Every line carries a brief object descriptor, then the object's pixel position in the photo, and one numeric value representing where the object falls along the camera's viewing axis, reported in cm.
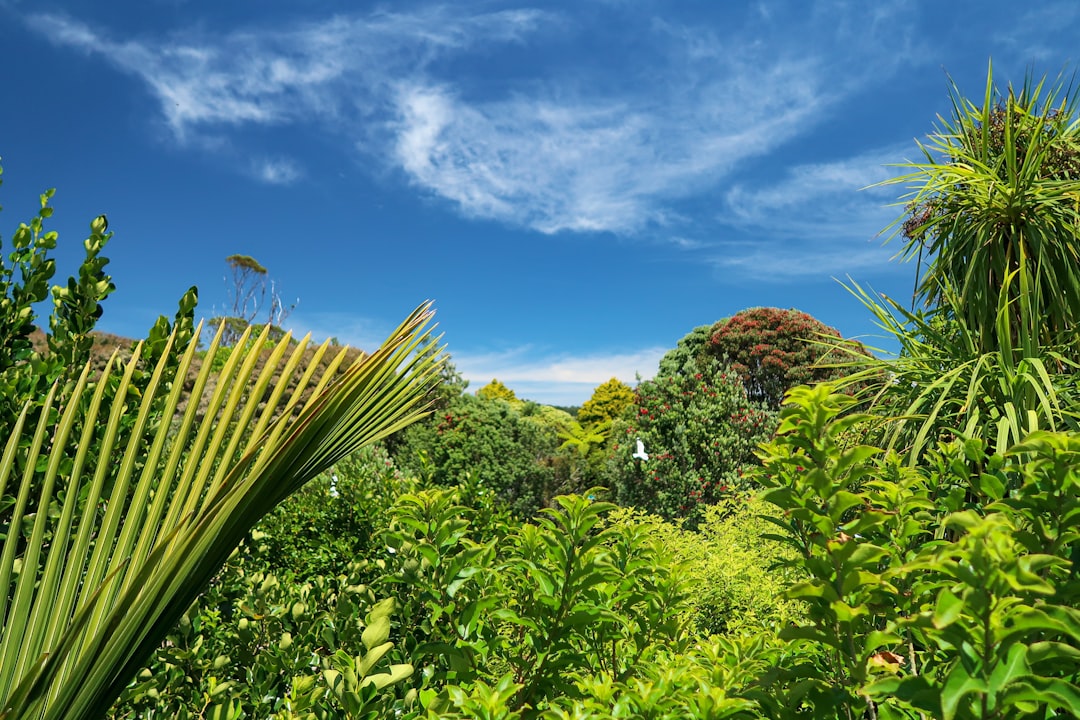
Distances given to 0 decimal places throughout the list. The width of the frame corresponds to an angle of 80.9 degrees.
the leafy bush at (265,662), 139
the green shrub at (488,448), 1334
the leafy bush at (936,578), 78
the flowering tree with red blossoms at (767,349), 1383
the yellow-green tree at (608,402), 2830
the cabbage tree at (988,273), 406
